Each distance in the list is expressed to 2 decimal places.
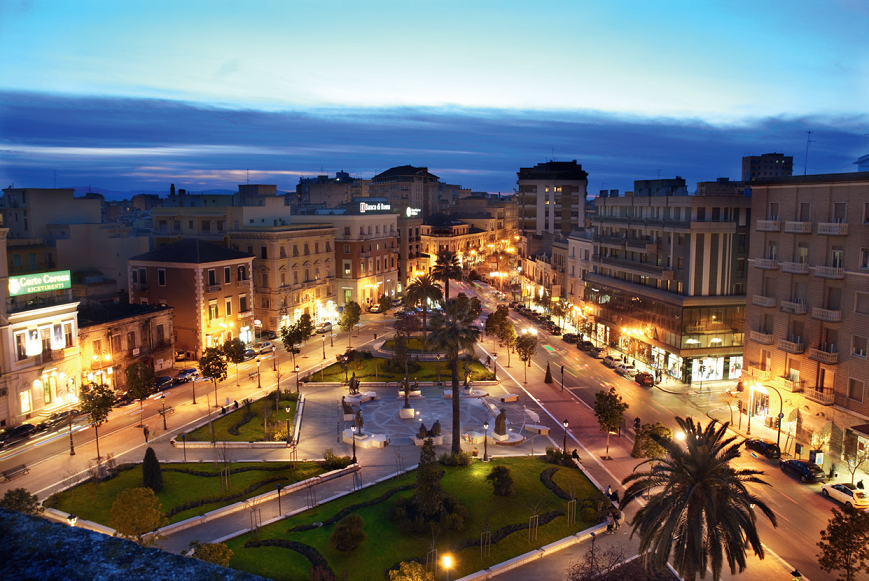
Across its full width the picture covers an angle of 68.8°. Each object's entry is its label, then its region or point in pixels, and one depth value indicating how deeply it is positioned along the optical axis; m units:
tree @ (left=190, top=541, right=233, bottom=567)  25.58
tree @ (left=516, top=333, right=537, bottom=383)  66.25
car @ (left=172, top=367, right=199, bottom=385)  62.59
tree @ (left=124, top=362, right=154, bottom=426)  50.88
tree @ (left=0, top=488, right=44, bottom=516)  29.06
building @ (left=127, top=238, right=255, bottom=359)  71.44
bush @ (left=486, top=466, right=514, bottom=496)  36.38
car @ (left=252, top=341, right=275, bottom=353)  75.56
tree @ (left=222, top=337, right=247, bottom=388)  63.61
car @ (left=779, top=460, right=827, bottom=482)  40.22
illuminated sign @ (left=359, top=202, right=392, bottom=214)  107.31
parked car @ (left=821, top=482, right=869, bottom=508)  36.88
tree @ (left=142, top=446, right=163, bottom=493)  37.19
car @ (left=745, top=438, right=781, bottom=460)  44.31
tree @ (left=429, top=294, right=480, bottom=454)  42.56
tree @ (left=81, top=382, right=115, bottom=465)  44.69
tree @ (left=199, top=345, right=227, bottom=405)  57.47
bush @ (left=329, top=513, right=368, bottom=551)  30.22
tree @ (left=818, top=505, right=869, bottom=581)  26.45
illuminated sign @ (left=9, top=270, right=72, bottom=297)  50.16
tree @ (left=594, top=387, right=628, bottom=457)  44.81
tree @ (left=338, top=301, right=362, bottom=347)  82.31
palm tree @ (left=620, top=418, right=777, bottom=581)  23.00
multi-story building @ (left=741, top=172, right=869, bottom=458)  43.19
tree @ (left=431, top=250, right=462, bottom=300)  83.50
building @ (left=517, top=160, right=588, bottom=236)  140.88
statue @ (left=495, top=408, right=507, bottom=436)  47.34
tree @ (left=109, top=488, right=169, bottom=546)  27.78
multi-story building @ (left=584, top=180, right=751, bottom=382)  63.56
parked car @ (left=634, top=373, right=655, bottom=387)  63.34
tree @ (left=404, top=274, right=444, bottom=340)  79.38
